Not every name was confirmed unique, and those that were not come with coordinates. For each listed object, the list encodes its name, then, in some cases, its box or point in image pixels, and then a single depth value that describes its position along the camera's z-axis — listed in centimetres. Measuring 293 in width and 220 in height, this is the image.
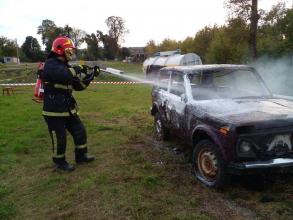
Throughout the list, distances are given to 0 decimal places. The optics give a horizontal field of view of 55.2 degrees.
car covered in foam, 348
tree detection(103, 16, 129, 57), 5643
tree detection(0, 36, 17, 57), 6884
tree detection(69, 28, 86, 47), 5902
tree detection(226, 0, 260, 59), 1810
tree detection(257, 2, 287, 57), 1567
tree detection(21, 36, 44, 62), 6465
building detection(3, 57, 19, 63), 6474
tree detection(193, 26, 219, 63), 3497
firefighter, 447
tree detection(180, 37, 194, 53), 3662
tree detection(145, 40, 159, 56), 5164
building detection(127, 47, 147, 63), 5383
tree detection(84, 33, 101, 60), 5547
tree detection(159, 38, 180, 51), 4499
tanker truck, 2222
